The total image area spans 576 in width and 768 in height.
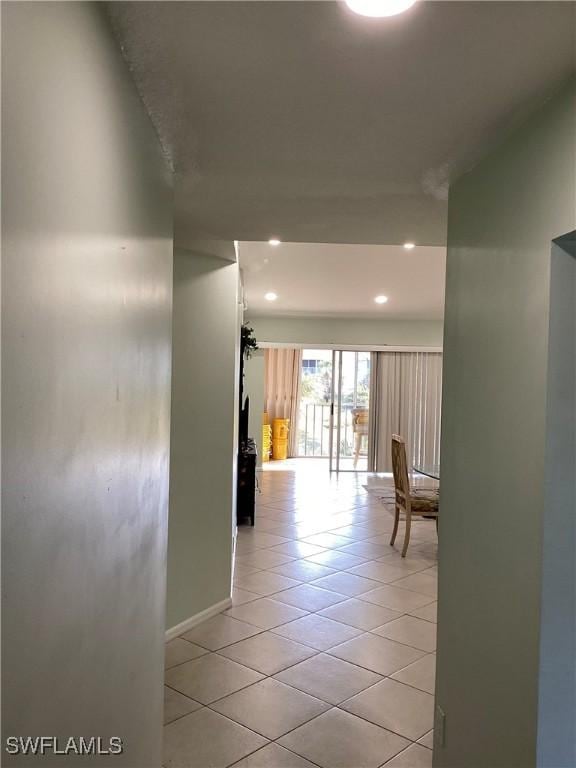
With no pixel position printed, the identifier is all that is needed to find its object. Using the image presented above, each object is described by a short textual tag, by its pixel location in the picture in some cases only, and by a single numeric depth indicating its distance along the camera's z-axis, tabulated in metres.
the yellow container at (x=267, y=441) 10.65
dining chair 5.41
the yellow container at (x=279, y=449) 10.98
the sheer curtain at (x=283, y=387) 11.22
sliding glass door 9.90
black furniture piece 6.11
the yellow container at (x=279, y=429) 10.98
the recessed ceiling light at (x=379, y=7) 1.14
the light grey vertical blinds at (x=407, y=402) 9.35
